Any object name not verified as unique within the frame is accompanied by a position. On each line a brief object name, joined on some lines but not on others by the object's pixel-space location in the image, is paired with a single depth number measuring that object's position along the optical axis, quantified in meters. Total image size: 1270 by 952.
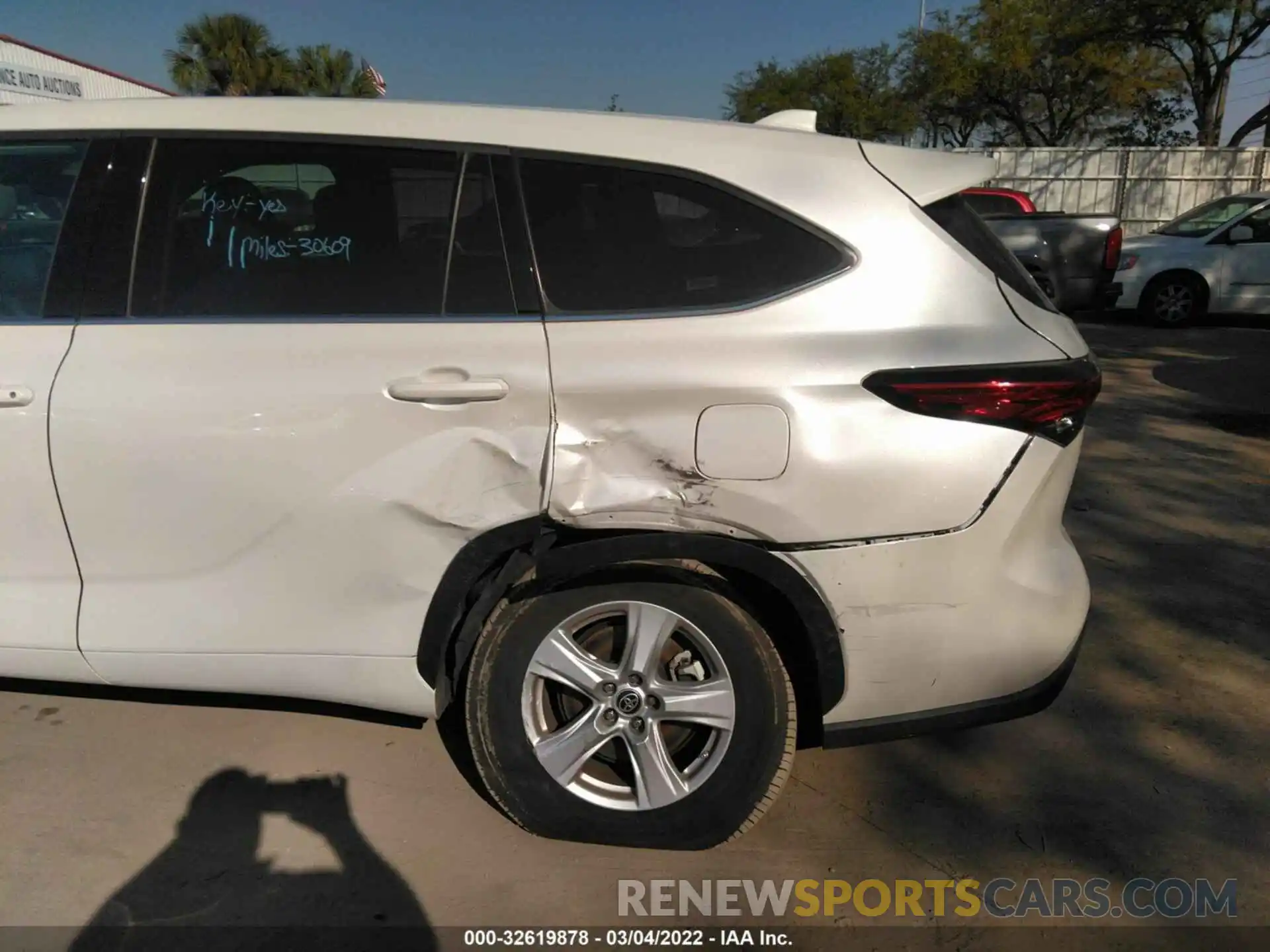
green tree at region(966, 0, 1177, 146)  25.12
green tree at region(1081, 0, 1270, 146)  22.39
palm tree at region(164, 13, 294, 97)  25.09
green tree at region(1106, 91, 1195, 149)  30.61
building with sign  21.75
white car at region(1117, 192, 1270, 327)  10.85
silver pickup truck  10.66
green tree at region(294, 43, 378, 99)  26.73
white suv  2.22
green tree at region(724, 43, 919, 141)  29.75
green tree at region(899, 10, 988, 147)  27.70
